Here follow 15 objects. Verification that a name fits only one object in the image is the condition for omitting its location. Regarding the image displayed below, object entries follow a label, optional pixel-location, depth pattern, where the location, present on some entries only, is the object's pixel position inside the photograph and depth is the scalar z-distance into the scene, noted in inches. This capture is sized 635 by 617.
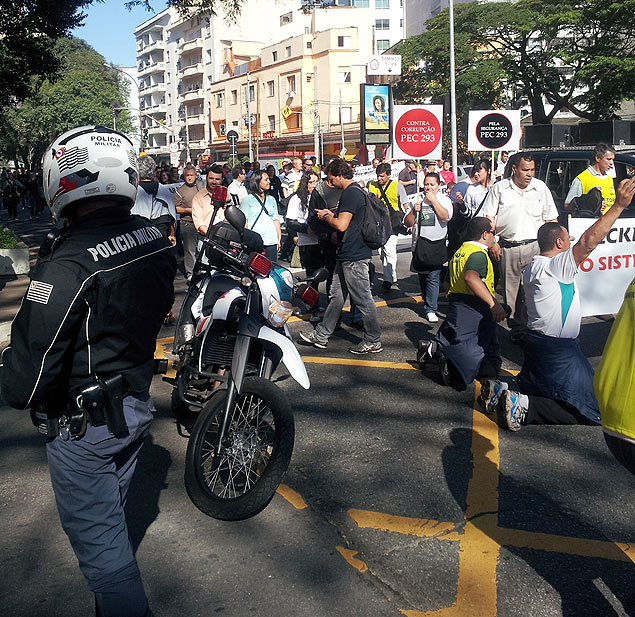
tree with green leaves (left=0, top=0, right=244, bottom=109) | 547.2
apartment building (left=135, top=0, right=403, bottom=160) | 2605.8
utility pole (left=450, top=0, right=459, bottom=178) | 1014.5
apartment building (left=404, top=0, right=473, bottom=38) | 2743.6
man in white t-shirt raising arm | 199.5
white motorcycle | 151.3
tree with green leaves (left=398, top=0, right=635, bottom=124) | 1486.2
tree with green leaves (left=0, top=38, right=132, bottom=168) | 2215.8
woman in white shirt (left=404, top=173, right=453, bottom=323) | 338.3
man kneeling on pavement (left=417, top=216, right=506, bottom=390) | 241.3
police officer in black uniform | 93.4
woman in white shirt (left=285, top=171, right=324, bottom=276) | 450.6
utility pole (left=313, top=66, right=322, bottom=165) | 2498.5
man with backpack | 284.7
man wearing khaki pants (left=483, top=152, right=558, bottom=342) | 313.1
